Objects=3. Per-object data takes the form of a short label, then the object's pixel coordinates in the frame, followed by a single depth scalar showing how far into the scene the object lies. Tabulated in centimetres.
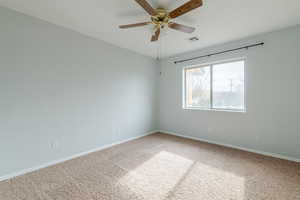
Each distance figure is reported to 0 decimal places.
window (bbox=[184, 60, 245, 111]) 317
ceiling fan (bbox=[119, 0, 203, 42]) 156
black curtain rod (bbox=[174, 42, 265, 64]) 277
